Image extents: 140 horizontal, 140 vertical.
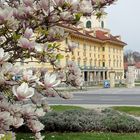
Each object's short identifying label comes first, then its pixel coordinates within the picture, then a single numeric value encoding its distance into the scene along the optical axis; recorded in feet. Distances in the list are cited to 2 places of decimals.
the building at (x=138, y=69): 506.64
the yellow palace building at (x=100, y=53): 275.80
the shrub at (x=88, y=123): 35.21
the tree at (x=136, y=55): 490.98
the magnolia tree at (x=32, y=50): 8.54
